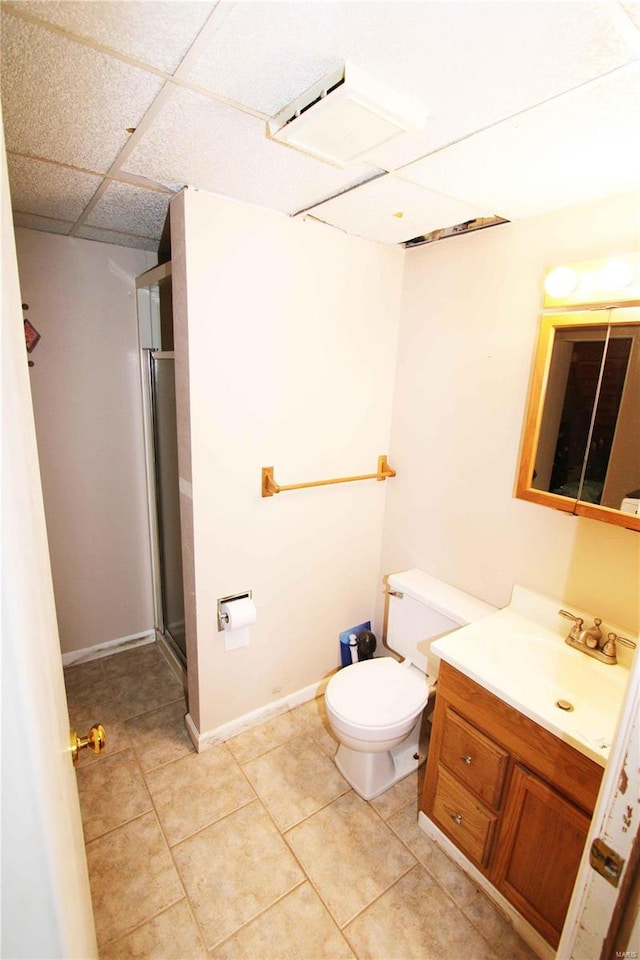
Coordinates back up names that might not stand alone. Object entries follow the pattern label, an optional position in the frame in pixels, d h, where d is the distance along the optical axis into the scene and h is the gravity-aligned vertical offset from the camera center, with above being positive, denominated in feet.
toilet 5.65 -4.15
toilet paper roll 6.27 -3.28
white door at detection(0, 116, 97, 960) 1.60 -1.46
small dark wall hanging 7.08 +0.67
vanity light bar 4.38 +1.25
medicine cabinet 4.50 -0.20
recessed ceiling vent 2.94 +2.01
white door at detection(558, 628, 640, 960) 2.15 -2.19
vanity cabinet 3.99 -4.10
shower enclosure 7.48 -1.17
